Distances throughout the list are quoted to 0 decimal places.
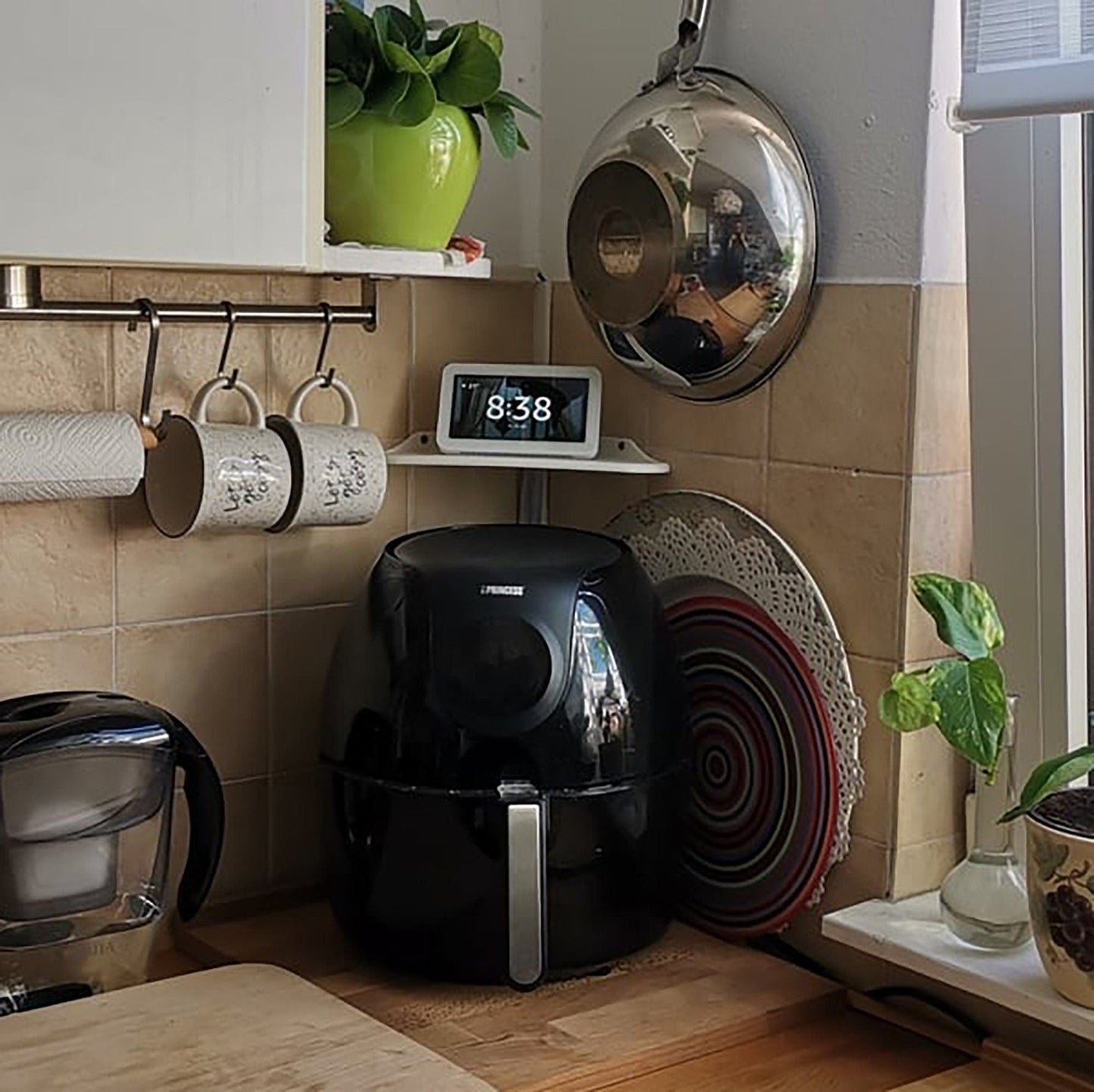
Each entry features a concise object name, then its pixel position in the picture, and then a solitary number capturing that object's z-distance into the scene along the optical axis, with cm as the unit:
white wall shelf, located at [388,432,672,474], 164
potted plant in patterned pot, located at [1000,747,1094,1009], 124
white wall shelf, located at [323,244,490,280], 144
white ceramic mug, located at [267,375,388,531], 153
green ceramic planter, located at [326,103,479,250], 149
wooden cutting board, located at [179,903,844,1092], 133
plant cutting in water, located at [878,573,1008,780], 133
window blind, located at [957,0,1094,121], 125
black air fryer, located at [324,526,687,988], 140
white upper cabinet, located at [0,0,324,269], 119
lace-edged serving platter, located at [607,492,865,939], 150
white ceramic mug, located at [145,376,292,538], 148
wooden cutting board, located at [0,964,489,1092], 120
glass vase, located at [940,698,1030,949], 137
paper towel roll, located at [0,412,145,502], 136
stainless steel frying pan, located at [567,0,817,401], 147
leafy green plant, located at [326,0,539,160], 145
